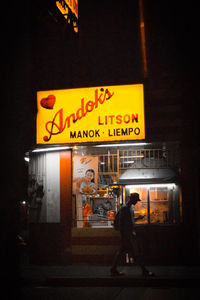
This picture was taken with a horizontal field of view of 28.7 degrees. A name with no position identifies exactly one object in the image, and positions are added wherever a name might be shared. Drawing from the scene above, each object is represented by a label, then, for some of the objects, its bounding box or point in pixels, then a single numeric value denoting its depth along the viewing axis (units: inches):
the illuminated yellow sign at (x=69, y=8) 540.1
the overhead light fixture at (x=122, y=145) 525.3
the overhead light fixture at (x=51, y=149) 540.7
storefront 519.5
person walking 420.8
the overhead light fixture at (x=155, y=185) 545.6
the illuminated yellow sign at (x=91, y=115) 522.9
